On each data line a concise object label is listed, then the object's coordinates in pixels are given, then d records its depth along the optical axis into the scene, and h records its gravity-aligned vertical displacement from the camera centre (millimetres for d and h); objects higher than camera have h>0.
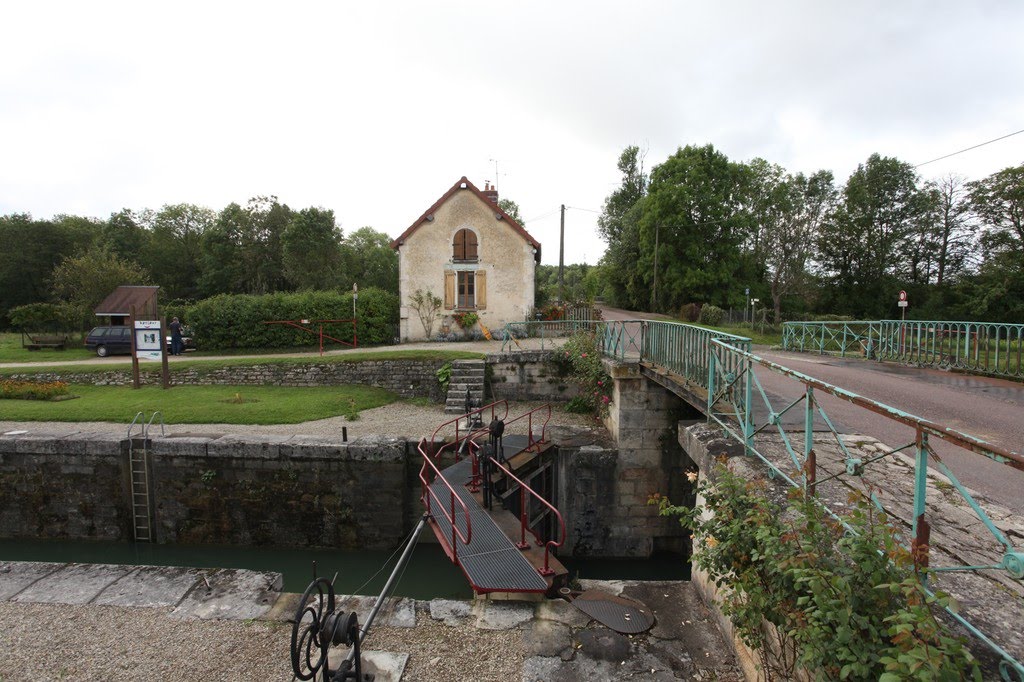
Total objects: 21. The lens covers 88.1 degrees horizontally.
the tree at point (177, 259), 40500 +3534
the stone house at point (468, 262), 20984 +1716
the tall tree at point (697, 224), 33688 +5208
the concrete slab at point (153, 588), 5453 -3043
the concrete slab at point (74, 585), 5559 -3076
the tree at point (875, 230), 35062 +5073
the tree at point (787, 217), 37719 +6336
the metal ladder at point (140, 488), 10406 -3616
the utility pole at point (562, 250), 26894 +2805
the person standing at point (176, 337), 20219 -1258
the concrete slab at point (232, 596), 5221 -3011
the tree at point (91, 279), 24906 +1236
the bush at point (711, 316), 29781 -623
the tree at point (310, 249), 32781 +3488
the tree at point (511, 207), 55216 +10360
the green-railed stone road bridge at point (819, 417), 2447 -1071
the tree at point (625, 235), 39500 +5699
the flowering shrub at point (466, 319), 21125 -570
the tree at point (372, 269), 36656 +2688
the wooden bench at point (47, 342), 22984 -1648
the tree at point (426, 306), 21109 -50
